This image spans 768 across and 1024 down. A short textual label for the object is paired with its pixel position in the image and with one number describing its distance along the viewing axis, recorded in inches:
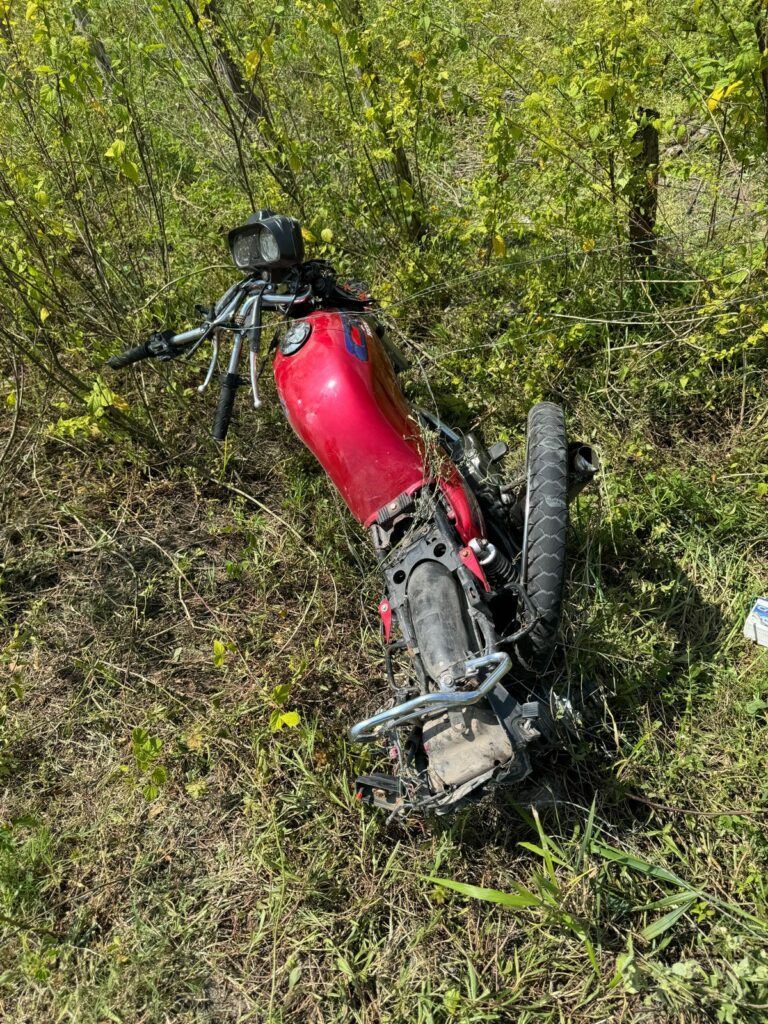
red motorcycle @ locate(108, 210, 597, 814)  78.4
